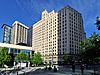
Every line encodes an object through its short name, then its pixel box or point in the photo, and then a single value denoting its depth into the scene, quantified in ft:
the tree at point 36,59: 102.84
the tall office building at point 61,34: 154.81
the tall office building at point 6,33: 252.95
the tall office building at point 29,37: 266.05
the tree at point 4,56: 82.84
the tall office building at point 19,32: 264.68
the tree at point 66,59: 134.94
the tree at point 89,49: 55.33
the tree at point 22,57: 95.21
